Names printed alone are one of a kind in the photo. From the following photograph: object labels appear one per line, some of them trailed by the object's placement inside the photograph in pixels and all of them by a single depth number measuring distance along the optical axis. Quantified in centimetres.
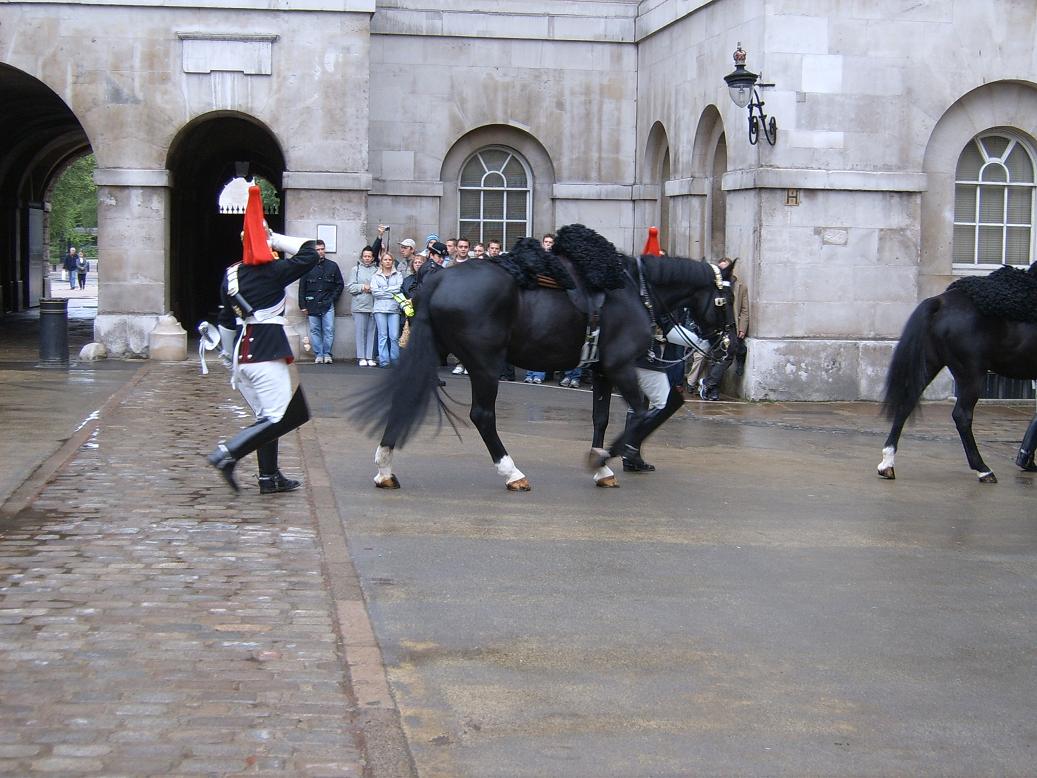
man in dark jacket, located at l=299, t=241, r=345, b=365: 1962
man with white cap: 1975
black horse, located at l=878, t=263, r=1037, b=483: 1133
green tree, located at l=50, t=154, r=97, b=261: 4959
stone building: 1681
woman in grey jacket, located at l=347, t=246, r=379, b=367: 1952
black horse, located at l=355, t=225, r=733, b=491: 971
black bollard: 1838
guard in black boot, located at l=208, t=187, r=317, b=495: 943
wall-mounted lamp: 1606
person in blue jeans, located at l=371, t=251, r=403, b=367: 1923
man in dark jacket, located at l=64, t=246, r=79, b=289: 5358
